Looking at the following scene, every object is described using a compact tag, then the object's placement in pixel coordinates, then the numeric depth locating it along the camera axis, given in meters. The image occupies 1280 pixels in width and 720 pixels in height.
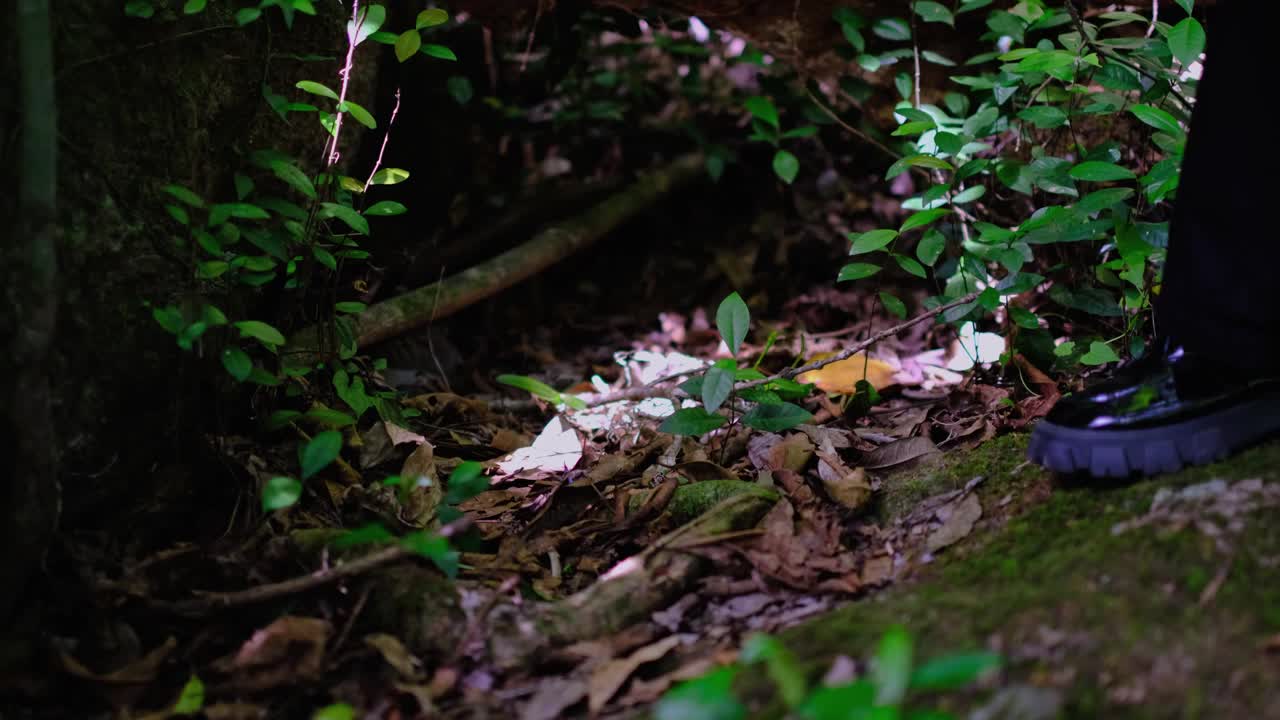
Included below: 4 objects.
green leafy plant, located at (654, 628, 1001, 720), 1.01
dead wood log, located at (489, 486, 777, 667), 1.55
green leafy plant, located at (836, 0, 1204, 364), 2.12
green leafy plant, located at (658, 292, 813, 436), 2.00
